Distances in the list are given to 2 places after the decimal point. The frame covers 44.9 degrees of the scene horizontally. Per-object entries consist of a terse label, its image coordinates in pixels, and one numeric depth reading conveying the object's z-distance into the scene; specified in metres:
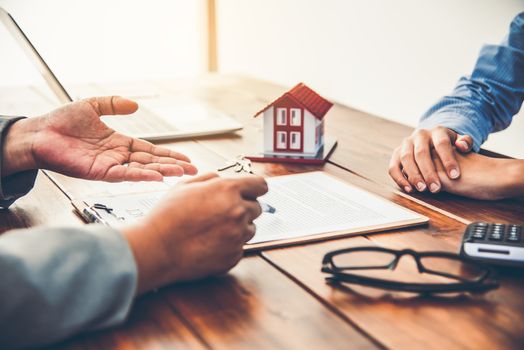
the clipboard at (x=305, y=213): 0.98
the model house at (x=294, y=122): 1.40
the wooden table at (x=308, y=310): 0.70
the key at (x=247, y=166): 1.34
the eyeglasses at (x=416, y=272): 0.80
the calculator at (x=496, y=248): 0.86
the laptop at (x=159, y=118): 1.55
